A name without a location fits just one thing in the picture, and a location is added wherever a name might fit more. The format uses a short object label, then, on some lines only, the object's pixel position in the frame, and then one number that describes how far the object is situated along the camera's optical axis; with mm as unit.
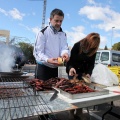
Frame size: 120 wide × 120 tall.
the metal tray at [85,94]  1718
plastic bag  2764
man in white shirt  2418
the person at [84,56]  2777
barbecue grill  1290
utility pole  32050
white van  10610
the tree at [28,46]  22248
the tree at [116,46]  39525
